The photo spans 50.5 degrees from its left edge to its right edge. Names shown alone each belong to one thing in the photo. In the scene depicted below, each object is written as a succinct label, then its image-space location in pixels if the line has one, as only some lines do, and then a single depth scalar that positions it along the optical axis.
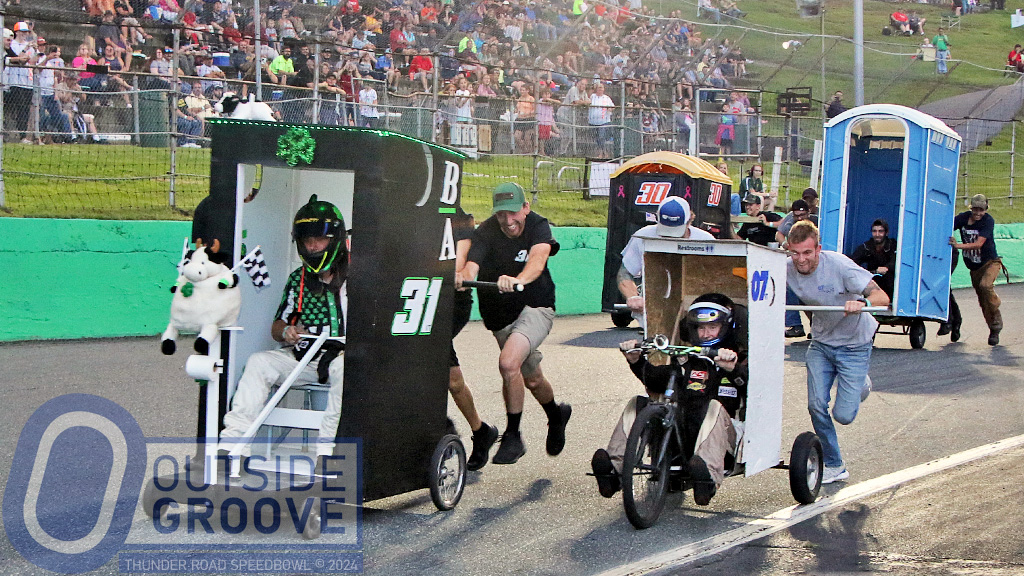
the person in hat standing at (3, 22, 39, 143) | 12.33
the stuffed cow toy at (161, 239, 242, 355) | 5.49
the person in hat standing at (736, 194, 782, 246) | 15.70
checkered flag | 5.95
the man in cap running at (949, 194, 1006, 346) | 14.47
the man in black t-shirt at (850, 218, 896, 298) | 14.01
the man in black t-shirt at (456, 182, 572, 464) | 7.23
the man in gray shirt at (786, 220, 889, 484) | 6.89
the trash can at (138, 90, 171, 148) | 13.66
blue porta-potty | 13.95
